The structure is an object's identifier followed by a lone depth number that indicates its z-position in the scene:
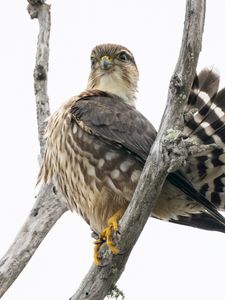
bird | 10.29
